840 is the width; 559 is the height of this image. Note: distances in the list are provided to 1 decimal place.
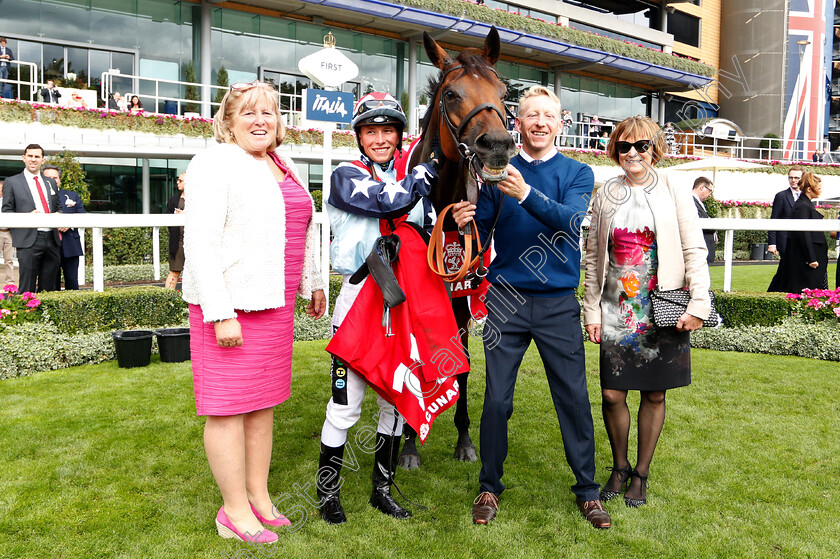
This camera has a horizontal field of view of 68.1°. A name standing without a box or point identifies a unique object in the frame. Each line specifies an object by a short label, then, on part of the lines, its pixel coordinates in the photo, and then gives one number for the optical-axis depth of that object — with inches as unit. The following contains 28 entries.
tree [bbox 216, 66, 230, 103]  764.6
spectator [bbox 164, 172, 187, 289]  337.7
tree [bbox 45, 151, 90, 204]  469.7
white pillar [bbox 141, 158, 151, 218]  689.6
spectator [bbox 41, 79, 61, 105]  562.8
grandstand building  674.8
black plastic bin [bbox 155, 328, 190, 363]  220.8
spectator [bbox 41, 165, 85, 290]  291.1
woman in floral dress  118.2
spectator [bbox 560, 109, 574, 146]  841.5
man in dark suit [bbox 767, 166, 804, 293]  279.9
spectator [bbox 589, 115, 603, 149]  1009.7
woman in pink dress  96.5
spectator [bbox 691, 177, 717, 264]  320.2
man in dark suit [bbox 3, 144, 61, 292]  267.0
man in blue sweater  112.8
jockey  103.1
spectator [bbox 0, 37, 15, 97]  558.4
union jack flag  851.4
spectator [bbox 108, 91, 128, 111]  597.6
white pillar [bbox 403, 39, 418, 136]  900.0
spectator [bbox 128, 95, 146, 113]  595.6
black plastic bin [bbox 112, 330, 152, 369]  212.1
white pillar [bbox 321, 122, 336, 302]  264.4
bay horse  95.7
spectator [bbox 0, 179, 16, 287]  339.6
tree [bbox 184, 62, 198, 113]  735.1
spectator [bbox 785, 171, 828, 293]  269.1
